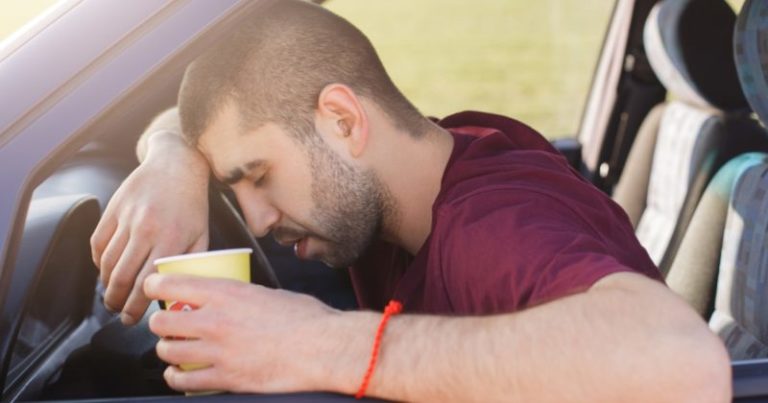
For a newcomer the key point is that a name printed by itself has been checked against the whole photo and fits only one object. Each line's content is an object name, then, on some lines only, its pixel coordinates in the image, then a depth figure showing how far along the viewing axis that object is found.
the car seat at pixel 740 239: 1.86
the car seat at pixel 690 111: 2.38
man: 1.40
